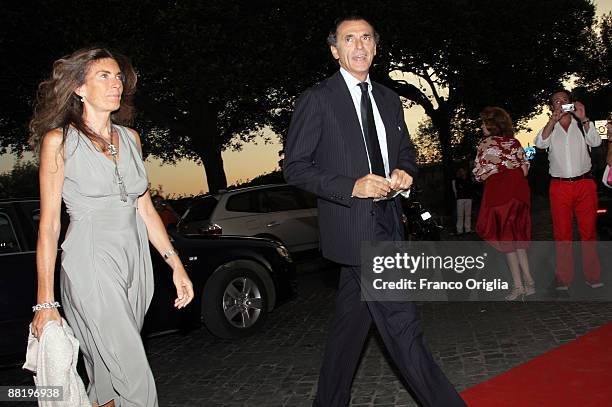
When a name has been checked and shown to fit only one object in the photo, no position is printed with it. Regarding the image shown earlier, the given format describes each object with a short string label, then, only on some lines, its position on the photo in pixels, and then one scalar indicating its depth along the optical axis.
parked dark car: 5.73
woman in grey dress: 3.00
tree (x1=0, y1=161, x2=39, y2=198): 26.36
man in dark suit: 3.28
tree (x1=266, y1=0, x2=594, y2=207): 19.14
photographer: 7.39
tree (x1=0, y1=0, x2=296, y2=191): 15.92
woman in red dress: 7.48
